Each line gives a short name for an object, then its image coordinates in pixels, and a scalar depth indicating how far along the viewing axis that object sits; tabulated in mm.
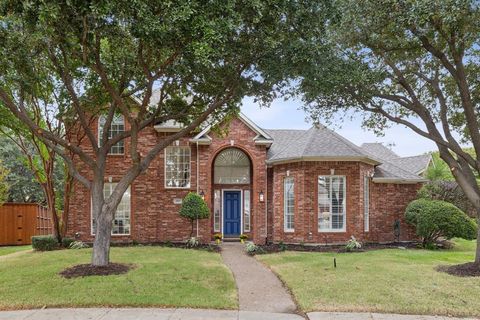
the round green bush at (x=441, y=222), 16375
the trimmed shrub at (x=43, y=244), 16438
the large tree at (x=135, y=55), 8211
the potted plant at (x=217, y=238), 18116
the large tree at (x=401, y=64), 10078
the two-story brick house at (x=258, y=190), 17469
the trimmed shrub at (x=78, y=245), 16412
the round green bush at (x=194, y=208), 17312
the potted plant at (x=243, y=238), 18484
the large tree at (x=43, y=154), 16641
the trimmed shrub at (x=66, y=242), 17005
